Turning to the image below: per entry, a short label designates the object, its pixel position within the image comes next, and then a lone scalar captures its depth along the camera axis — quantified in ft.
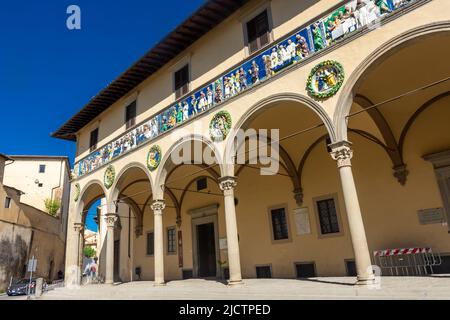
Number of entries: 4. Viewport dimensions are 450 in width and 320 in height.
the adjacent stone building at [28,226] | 74.84
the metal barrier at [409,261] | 29.63
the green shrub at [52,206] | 110.42
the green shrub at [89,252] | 202.11
